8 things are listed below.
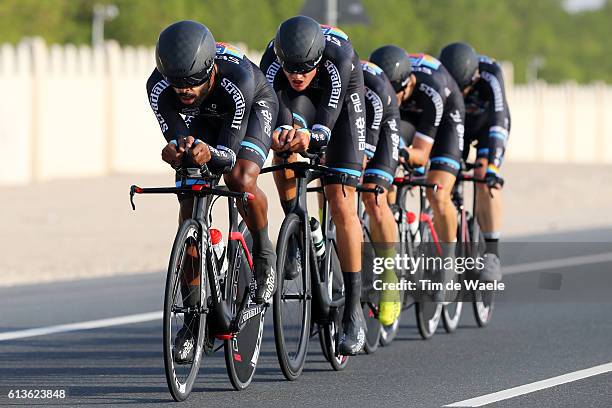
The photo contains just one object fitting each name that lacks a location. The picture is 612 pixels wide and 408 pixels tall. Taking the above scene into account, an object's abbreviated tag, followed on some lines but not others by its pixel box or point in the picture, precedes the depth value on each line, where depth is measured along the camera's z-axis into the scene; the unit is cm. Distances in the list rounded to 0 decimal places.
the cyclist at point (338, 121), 1975
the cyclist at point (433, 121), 2384
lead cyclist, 1709
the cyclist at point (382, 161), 2183
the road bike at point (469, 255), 2516
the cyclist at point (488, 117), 2616
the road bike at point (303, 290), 1897
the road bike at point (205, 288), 1687
